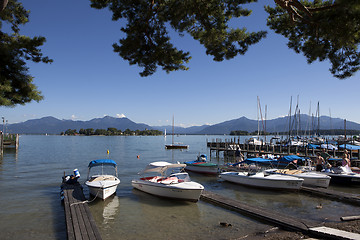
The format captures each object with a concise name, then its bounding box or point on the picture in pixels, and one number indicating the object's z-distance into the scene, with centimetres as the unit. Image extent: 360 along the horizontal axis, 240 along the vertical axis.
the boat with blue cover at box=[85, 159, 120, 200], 1337
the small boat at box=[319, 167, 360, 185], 1672
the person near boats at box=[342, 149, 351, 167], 1843
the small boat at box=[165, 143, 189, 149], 6591
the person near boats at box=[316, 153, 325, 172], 1882
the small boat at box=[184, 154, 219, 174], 2314
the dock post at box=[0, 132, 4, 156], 4117
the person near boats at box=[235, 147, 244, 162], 2718
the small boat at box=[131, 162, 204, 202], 1267
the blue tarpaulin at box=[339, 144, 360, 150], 3083
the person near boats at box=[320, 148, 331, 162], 2275
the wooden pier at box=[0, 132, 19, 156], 5130
